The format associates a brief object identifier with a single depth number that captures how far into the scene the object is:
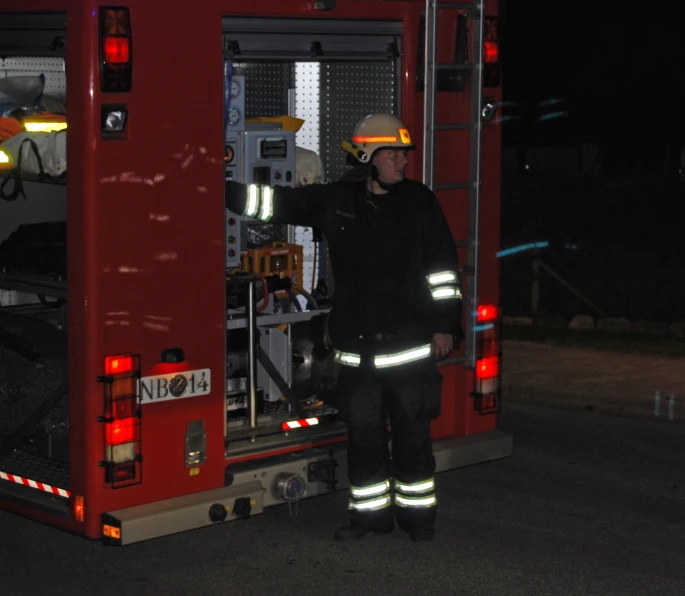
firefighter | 9.99
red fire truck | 8.70
